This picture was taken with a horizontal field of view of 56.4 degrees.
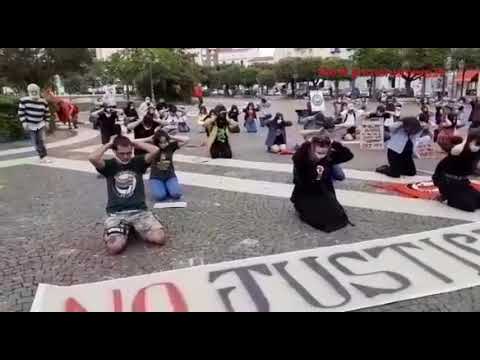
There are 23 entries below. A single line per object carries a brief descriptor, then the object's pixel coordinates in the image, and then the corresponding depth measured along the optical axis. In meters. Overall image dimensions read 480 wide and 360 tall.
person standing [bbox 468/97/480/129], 12.09
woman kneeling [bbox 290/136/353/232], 5.35
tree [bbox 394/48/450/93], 33.84
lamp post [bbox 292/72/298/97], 52.31
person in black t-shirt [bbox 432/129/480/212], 5.74
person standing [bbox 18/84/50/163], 9.27
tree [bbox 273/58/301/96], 52.72
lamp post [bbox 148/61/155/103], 32.78
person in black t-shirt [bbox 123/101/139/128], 11.23
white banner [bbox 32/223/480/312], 3.53
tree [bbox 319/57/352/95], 47.47
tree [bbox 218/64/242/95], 62.56
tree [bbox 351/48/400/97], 35.84
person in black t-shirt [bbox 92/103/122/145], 9.18
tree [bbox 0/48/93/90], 16.73
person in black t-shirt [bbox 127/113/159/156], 7.51
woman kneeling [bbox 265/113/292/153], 11.01
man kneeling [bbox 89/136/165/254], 4.83
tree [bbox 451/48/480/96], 32.59
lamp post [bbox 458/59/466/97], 33.47
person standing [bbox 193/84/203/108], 28.95
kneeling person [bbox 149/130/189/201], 6.69
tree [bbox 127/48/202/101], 33.44
